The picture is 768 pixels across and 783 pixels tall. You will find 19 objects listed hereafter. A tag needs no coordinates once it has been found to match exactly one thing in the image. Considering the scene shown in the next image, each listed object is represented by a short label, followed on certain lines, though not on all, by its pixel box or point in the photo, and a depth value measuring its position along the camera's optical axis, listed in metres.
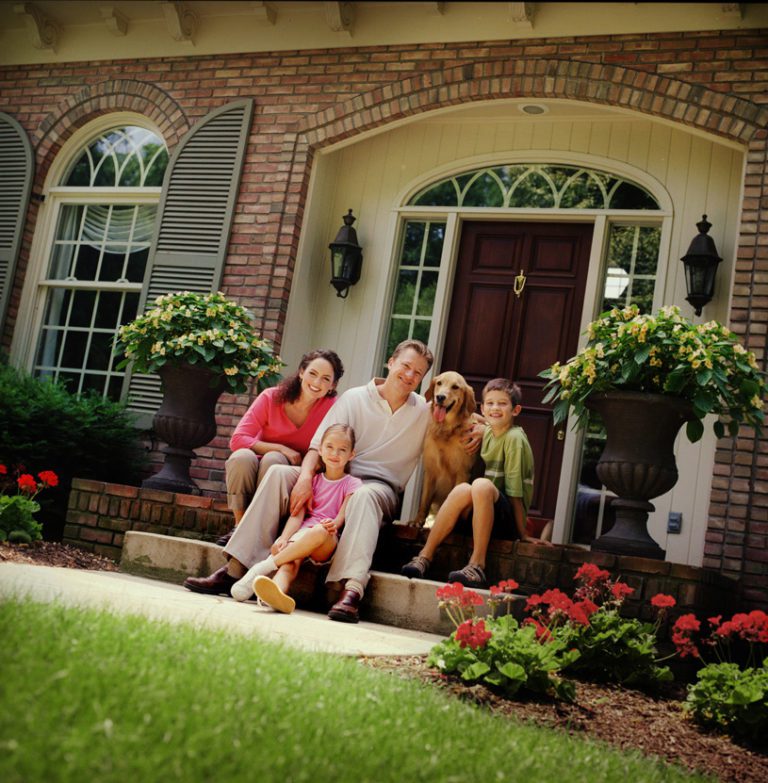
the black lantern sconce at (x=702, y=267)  5.94
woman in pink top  4.64
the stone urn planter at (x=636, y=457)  4.39
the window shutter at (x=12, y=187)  7.83
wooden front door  6.50
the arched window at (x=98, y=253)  7.65
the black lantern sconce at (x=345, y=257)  6.97
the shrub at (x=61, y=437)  6.22
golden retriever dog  4.54
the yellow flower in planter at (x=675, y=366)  4.31
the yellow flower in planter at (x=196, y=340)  5.48
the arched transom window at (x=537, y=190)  6.59
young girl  3.77
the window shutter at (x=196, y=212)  7.06
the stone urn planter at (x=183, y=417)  5.59
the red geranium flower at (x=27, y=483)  5.18
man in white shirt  4.02
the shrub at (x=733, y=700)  3.10
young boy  4.18
